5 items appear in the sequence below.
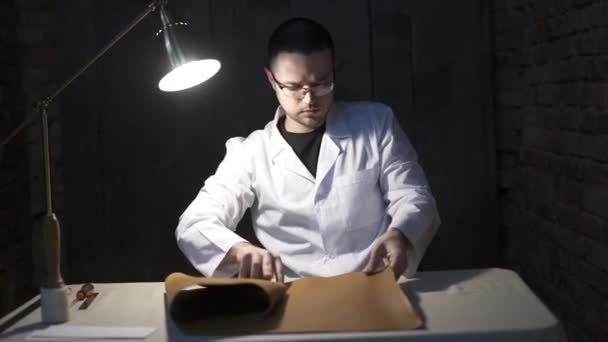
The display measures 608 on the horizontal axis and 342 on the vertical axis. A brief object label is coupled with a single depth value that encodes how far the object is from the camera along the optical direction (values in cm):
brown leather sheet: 135
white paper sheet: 141
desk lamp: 153
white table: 131
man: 212
